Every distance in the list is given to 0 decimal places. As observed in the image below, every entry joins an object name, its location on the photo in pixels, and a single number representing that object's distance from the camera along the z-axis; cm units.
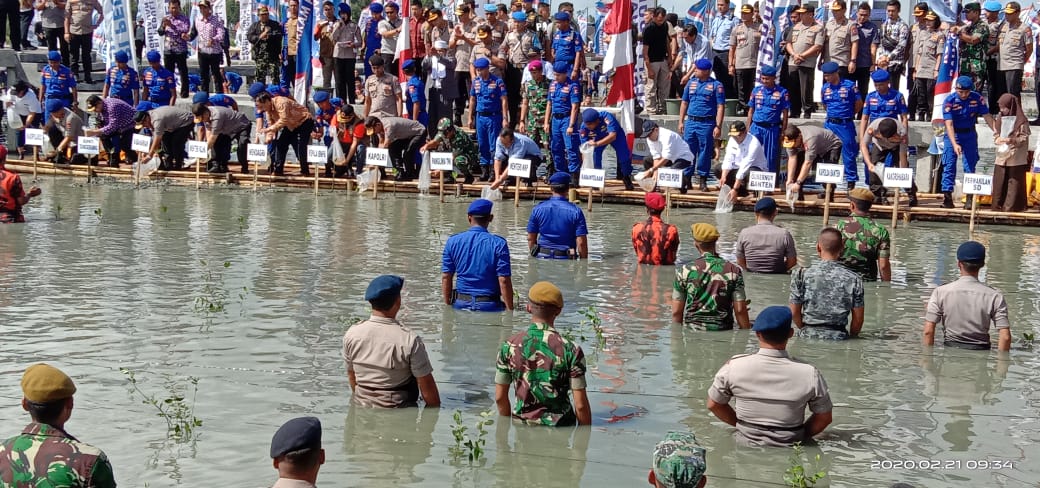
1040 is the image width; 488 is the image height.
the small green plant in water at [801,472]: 757
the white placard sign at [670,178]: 1923
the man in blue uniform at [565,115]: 2094
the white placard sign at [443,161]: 2073
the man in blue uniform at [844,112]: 1956
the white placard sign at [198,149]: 2209
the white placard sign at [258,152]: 2203
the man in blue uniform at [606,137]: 2036
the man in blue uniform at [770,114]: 1995
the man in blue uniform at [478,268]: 1189
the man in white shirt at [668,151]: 2017
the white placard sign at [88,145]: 2300
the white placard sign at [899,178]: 1820
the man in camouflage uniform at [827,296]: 1103
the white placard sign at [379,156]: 2117
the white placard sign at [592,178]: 1994
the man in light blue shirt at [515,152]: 2020
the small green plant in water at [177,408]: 875
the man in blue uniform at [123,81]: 2553
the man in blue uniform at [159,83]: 2556
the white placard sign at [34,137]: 2381
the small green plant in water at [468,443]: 832
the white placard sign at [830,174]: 1861
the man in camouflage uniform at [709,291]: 1127
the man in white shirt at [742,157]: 1950
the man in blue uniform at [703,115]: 2056
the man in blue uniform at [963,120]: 1858
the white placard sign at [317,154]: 2172
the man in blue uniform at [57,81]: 2542
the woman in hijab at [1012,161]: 1844
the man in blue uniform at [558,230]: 1514
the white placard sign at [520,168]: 2000
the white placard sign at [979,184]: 1803
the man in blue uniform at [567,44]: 2273
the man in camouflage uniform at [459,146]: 2141
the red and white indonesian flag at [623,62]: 2100
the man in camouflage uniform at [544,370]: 838
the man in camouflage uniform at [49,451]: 595
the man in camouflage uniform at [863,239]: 1335
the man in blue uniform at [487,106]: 2159
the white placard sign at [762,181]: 1875
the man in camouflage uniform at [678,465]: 557
